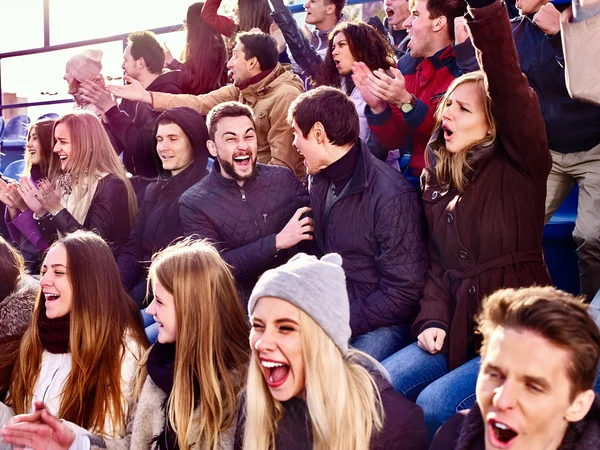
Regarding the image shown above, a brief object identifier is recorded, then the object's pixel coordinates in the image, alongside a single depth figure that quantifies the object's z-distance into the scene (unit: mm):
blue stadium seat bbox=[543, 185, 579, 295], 4113
